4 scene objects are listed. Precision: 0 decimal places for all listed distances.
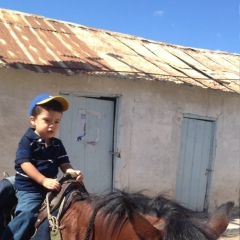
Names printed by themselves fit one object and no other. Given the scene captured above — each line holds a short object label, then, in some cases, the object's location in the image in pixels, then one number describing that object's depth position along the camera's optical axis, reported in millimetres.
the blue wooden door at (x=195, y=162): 8500
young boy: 2453
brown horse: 1754
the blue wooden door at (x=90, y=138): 6934
